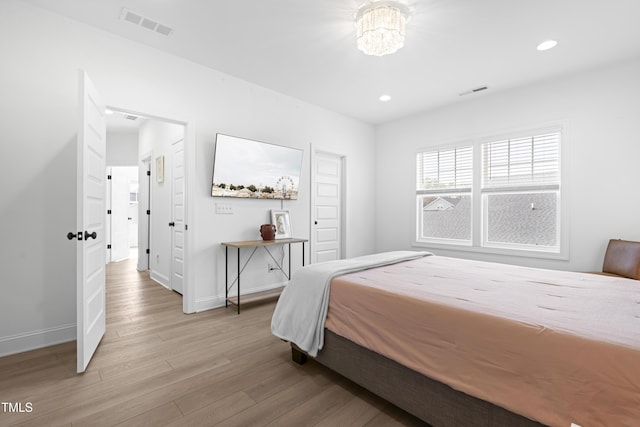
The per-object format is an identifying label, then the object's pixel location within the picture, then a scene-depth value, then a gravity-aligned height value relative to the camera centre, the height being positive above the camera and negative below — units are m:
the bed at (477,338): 1.06 -0.59
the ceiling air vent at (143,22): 2.48 +1.70
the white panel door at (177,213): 4.06 -0.02
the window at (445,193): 4.46 +0.31
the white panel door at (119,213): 6.75 -0.03
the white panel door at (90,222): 2.02 -0.08
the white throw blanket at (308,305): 2.01 -0.68
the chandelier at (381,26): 2.27 +1.49
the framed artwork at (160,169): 4.61 +0.70
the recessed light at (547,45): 2.84 +1.68
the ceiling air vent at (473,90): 3.88 +1.69
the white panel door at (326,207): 4.70 +0.09
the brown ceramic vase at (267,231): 3.66 -0.24
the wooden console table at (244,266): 3.36 -0.70
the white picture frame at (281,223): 4.00 -0.15
